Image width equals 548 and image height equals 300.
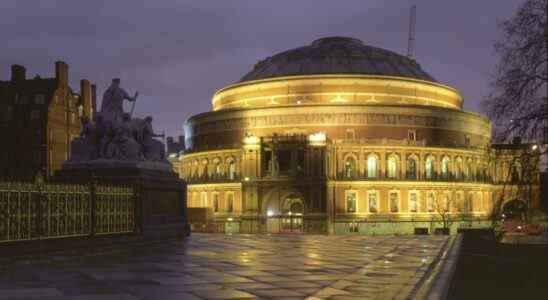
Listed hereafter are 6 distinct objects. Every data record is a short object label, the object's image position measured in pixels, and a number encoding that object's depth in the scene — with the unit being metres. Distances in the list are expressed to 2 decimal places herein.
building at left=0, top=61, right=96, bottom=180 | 89.44
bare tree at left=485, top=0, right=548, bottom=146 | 24.75
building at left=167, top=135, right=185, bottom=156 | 142.90
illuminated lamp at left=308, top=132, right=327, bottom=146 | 88.00
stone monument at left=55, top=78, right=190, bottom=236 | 30.47
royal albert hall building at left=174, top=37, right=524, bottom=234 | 89.50
